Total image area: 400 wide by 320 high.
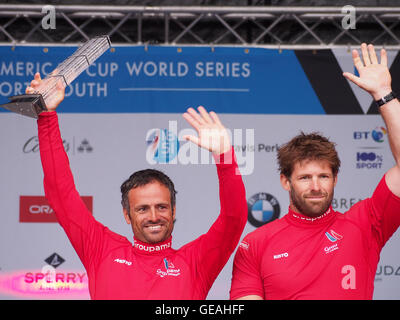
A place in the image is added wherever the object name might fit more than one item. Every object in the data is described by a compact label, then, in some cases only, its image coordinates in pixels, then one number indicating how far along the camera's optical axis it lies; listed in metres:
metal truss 9.28
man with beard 4.94
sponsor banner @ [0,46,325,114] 9.73
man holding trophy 4.92
